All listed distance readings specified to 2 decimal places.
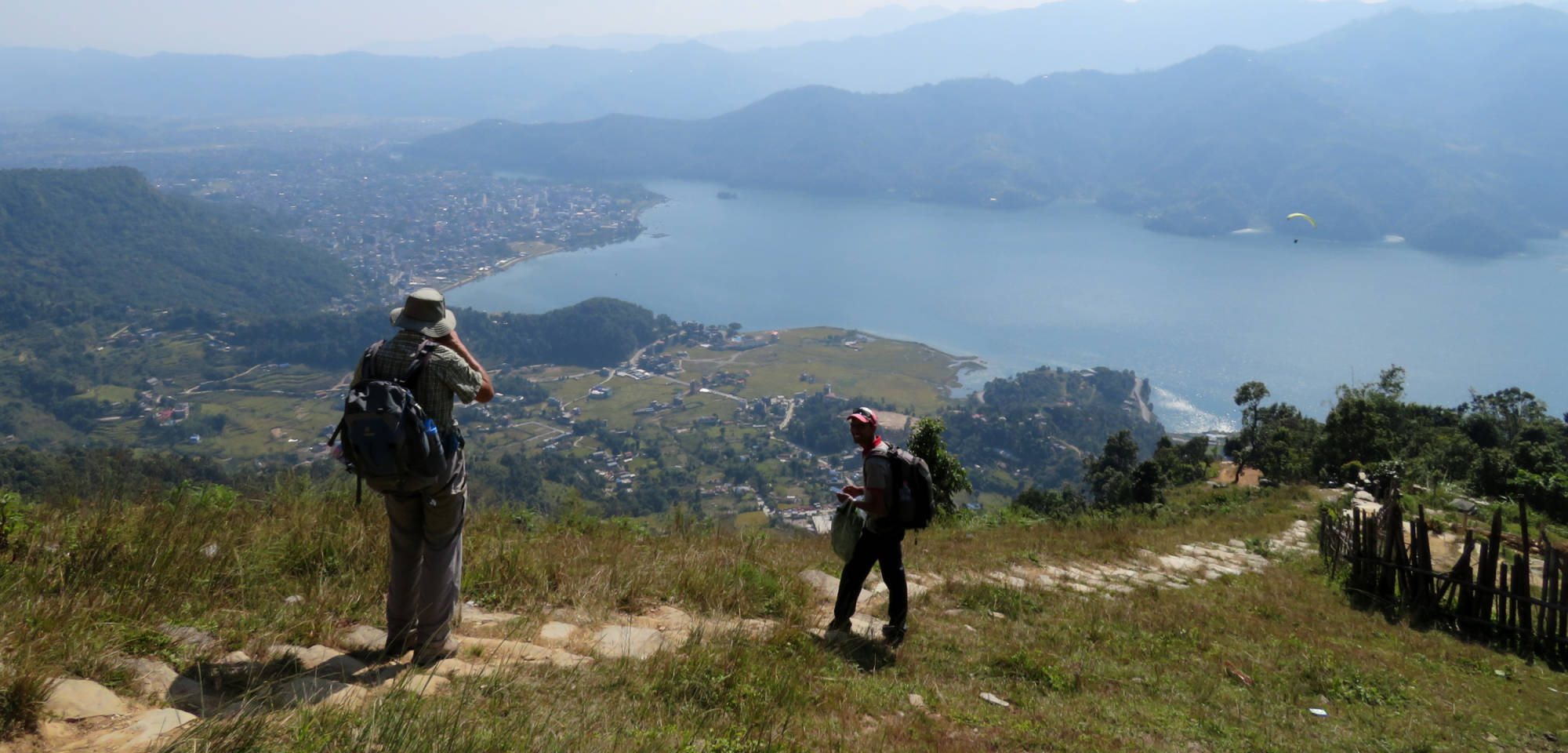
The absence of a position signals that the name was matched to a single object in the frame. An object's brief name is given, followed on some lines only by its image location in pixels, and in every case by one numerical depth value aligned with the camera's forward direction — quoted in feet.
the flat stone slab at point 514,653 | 10.06
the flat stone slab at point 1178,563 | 24.12
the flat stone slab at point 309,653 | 9.32
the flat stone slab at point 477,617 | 11.89
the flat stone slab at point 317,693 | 7.85
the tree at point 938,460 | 32.86
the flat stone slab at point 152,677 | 8.05
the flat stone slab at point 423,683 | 8.39
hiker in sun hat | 9.33
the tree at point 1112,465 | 70.69
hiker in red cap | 12.62
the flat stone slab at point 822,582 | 16.56
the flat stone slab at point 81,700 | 7.06
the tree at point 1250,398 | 78.82
